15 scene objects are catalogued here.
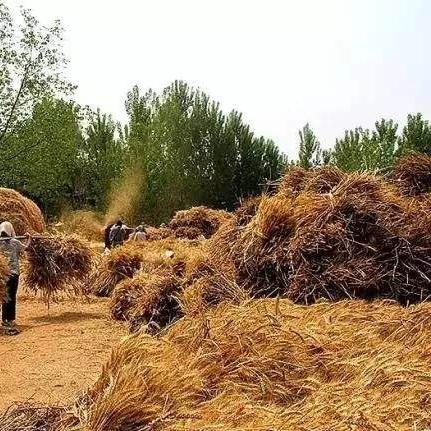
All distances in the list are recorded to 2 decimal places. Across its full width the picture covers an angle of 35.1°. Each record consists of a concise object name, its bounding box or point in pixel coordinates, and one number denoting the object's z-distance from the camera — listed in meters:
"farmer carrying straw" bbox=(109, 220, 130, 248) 19.09
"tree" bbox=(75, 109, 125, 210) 42.91
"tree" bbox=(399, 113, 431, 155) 31.80
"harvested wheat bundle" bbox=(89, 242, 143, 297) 12.94
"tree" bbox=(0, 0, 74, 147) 31.62
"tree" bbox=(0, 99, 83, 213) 33.53
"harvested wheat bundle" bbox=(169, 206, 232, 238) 22.56
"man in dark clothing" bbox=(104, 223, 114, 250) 19.97
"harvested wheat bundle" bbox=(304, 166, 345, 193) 8.09
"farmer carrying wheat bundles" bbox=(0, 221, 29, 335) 9.65
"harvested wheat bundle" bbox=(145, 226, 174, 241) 20.65
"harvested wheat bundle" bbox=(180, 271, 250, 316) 7.32
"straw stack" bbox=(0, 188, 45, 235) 19.36
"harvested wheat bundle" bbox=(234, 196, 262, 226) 8.62
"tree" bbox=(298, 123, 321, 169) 39.41
